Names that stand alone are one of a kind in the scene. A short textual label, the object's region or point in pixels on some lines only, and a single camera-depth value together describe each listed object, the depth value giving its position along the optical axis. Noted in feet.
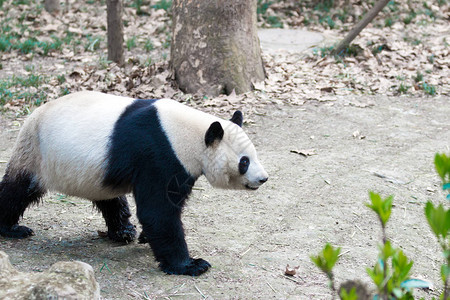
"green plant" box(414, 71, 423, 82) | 49.73
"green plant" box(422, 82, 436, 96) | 47.81
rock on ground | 15.97
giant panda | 22.09
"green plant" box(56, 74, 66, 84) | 47.26
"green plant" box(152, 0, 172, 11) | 70.74
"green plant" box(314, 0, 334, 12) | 73.72
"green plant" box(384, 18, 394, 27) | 66.85
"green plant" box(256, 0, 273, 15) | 72.76
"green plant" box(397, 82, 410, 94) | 47.83
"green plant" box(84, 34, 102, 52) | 58.65
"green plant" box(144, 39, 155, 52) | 58.59
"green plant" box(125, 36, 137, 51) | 59.11
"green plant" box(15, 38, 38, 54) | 57.11
